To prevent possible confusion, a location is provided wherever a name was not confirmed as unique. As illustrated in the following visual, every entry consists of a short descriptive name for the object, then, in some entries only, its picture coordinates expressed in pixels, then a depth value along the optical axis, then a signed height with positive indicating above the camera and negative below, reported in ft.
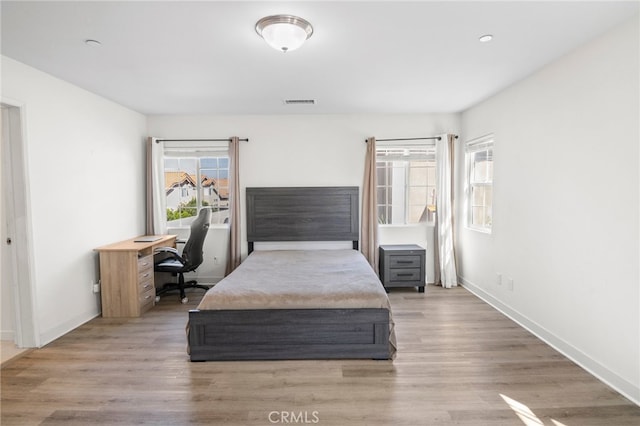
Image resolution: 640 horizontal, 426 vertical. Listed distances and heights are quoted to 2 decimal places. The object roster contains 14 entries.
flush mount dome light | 6.38 +3.55
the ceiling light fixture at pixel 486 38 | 7.19 +3.67
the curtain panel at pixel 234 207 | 14.32 -0.35
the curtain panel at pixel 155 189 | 14.37 +0.56
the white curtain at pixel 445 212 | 14.32 -0.77
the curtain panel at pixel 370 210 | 14.33 -0.61
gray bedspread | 8.24 -2.53
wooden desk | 11.12 -2.86
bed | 8.16 -3.29
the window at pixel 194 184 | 14.92 +0.81
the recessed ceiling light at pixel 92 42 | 7.31 +3.81
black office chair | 12.80 -2.32
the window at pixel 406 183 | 14.97 +0.61
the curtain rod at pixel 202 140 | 14.56 +2.83
